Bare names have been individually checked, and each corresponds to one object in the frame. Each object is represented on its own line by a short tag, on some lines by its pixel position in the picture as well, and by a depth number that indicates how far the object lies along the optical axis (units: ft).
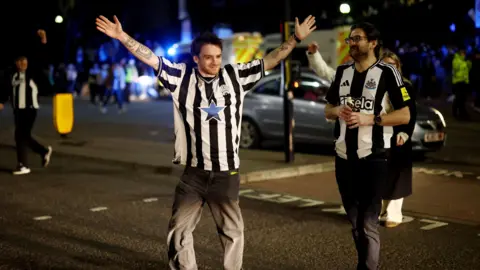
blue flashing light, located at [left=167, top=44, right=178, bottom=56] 103.99
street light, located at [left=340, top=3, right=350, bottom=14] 36.63
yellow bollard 52.49
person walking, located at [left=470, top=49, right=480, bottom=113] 58.29
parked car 44.39
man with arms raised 16.34
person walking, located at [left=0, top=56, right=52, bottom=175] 37.65
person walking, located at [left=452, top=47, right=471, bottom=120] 65.31
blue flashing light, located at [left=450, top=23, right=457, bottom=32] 90.99
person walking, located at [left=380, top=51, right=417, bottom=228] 22.43
